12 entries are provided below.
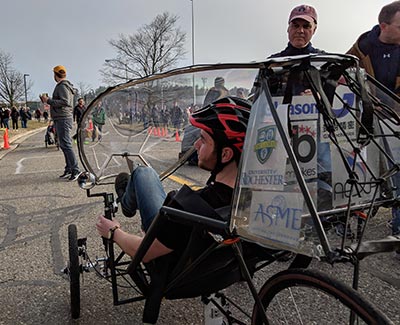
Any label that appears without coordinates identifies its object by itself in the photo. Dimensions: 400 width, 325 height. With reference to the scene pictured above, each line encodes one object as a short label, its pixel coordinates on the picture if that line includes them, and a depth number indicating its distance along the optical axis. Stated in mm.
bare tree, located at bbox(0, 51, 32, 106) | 55359
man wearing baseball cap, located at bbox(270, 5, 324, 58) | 3377
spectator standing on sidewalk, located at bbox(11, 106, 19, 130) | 28538
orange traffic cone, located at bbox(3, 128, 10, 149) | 13681
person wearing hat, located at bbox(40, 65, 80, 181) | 7086
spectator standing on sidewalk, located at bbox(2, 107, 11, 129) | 27609
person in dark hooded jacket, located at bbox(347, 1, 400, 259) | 3346
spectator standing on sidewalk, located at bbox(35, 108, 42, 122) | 49641
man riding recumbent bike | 1379
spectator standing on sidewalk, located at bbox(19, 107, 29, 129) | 32625
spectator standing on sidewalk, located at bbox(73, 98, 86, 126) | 8789
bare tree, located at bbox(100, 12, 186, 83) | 40438
